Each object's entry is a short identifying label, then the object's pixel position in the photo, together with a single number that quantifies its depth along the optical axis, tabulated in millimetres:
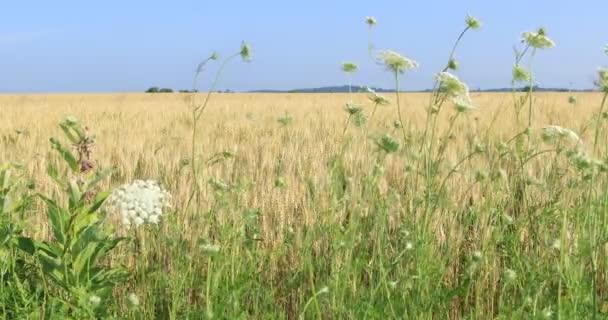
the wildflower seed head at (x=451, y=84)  2221
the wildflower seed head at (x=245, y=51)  2477
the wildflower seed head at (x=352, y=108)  2708
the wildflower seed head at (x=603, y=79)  2505
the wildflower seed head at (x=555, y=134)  2219
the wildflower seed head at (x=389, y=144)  2062
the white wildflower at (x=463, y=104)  2369
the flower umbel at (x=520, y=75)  2581
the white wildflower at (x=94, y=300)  1805
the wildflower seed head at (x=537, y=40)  2611
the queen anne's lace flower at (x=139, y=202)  1910
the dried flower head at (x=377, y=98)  2604
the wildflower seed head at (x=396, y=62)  2379
